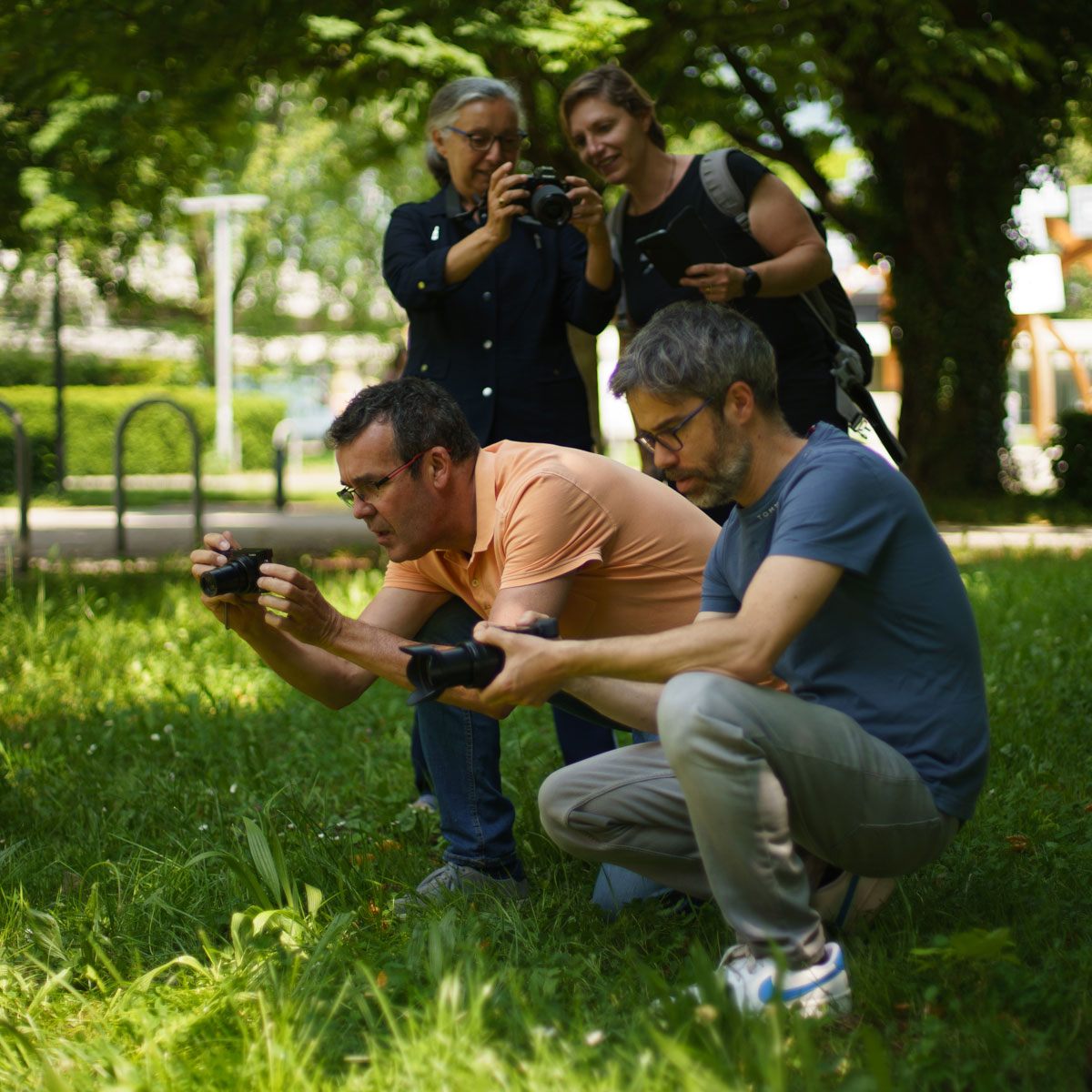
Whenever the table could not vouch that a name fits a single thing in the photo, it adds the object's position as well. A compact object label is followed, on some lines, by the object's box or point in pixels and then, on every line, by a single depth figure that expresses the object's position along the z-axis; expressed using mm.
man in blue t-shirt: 2178
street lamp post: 23750
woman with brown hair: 3658
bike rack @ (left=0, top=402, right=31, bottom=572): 7910
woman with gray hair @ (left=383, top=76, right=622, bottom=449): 3768
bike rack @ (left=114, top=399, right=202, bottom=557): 8812
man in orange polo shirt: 2645
